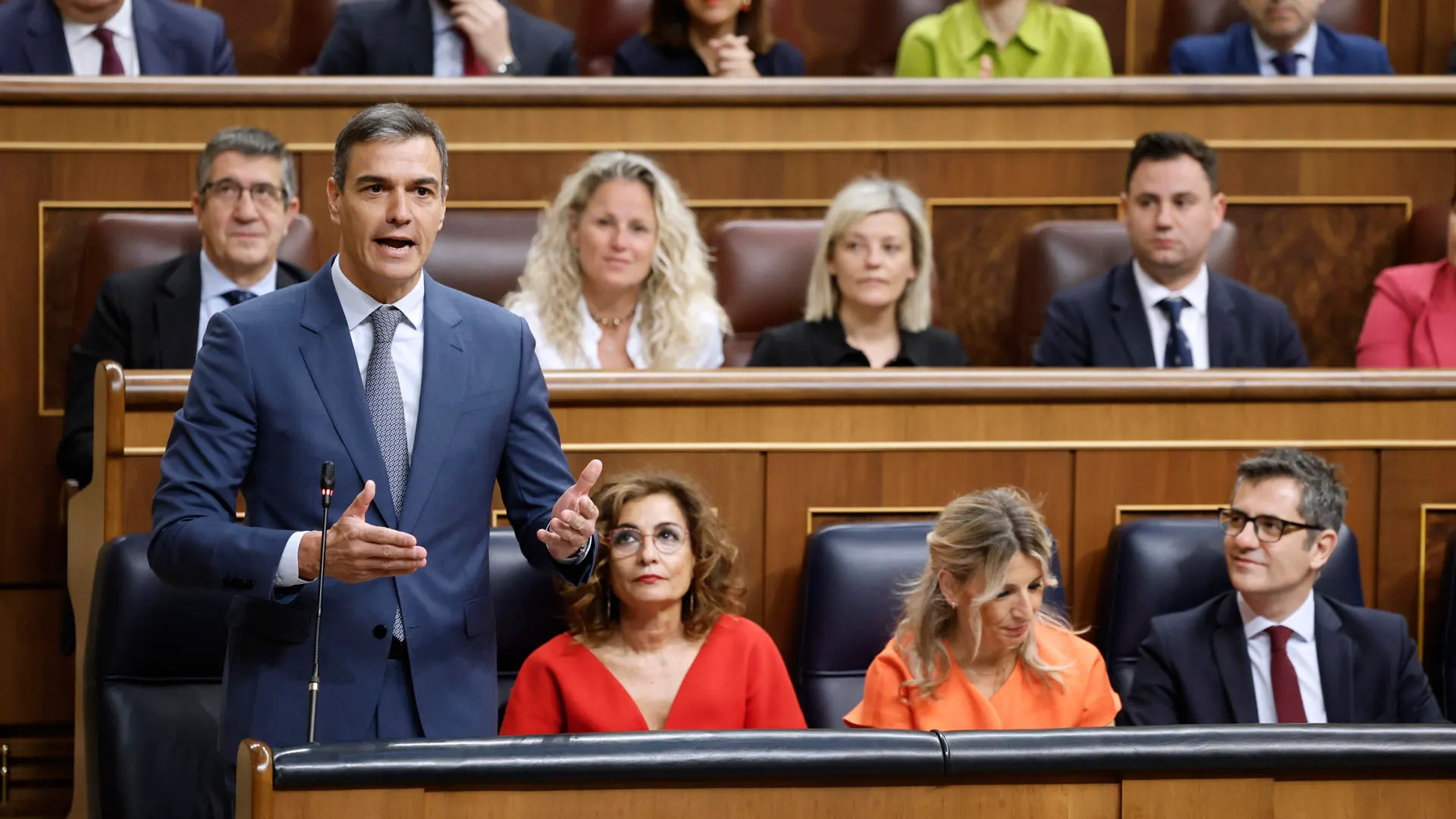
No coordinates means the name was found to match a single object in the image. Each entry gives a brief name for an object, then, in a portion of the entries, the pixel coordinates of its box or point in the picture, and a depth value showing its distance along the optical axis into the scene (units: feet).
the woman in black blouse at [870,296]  63.70
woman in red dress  60.28
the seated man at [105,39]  65.39
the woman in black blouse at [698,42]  66.11
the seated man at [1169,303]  64.04
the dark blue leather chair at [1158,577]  61.28
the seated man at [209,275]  63.19
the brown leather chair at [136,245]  63.72
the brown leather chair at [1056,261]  65.00
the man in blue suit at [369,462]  58.28
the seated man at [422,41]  65.92
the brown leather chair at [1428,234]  65.13
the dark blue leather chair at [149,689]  59.80
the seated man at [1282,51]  67.06
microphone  57.60
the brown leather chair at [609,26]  68.20
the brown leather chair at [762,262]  64.80
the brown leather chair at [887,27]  68.59
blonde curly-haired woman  63.49
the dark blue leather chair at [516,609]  60.64
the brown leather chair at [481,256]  64.45
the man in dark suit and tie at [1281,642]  60.88
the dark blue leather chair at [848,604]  60.91
